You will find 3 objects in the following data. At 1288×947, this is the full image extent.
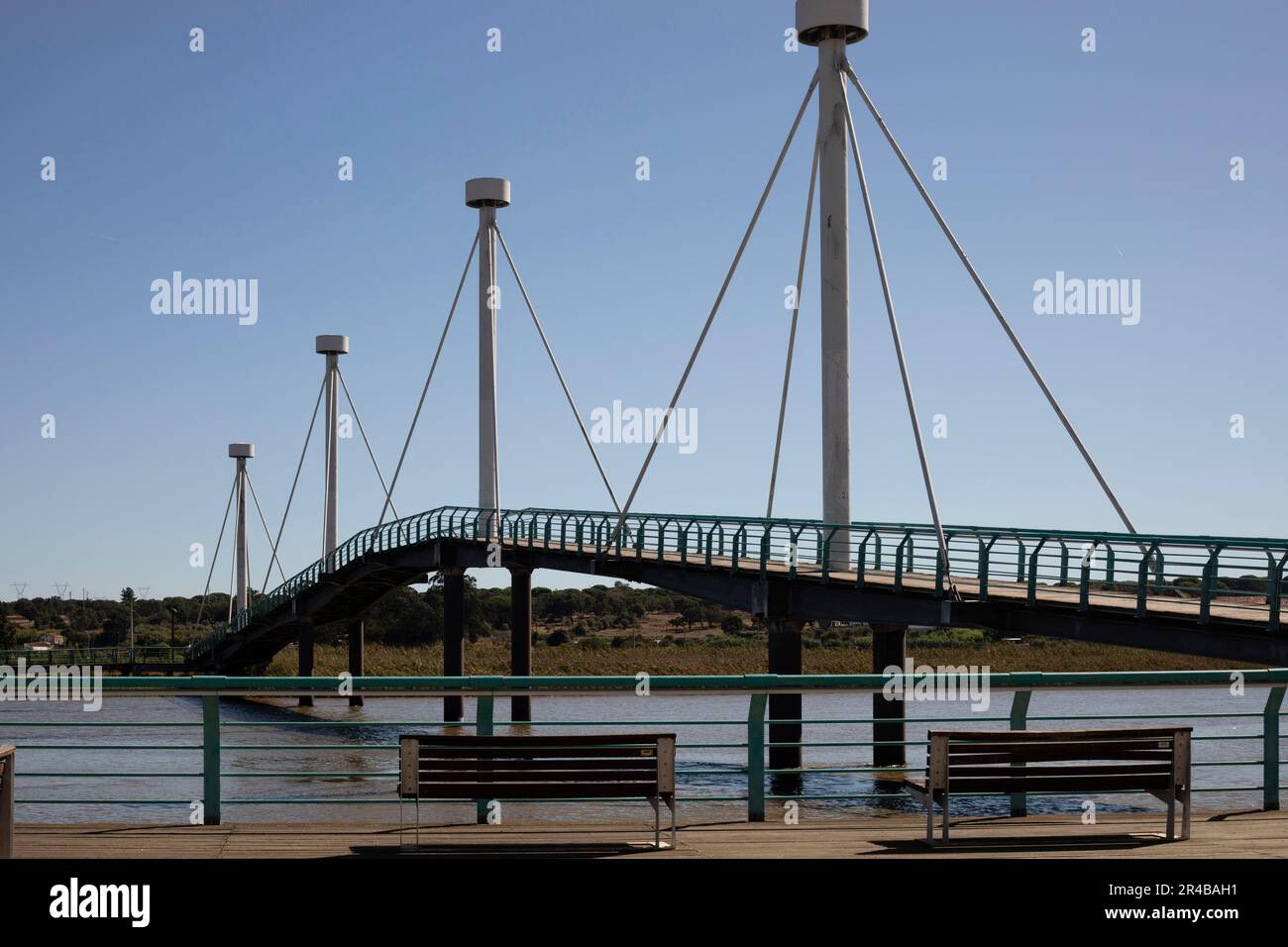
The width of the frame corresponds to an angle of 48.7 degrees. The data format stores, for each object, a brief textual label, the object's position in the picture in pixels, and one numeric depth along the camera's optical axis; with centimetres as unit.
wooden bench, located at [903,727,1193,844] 832
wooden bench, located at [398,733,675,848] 800
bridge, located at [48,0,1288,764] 2170
